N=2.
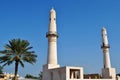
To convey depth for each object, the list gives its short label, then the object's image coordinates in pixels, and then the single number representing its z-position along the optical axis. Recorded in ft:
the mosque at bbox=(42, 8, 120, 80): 74.79
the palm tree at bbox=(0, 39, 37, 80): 74.17
